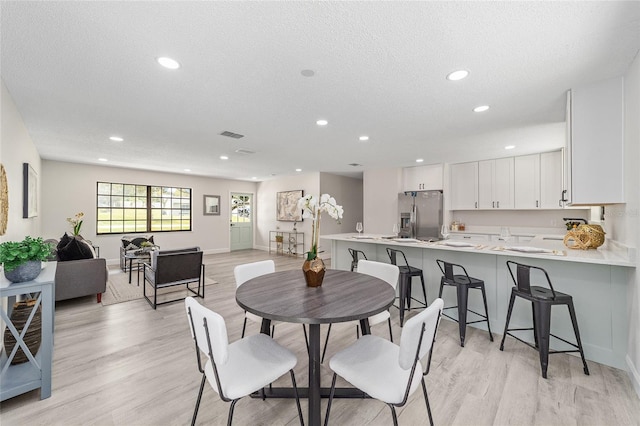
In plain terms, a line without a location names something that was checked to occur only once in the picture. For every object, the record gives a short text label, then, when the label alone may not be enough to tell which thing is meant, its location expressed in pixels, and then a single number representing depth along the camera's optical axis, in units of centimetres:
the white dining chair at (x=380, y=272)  216
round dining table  144
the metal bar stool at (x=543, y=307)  215
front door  914
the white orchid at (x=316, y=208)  200
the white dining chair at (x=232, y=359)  130
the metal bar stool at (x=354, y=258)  373
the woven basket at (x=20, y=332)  215
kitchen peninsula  230
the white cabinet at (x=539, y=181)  491
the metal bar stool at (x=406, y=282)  309
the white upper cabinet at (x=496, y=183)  544
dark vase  194
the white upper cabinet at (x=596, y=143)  231
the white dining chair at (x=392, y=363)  127
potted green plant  186
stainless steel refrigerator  602
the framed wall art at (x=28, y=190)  343
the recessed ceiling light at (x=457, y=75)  218
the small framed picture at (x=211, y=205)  839
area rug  406
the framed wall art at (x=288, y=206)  814
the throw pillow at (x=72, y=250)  377
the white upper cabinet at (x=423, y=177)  614
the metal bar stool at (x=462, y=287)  267
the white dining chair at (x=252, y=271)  232
